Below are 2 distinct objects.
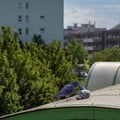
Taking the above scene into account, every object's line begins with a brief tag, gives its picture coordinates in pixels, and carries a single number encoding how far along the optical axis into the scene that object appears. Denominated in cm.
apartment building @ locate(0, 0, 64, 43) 8262
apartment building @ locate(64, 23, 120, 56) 13575
